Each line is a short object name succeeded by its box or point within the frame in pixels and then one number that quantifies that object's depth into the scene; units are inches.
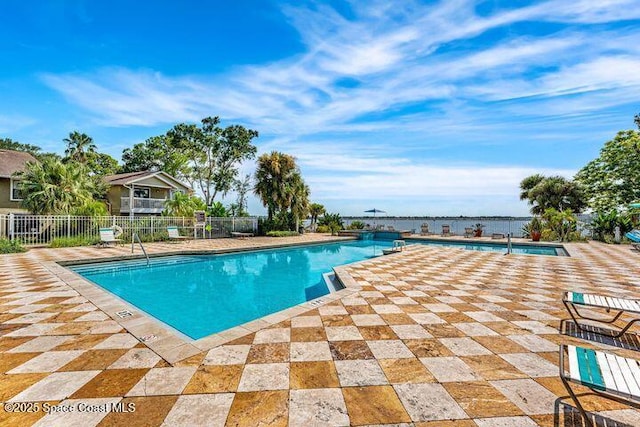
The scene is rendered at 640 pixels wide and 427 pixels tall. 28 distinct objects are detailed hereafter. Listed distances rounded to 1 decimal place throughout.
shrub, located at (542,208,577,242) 586.2
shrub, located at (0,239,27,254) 378.8
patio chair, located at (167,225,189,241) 571.5
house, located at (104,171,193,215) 797.2
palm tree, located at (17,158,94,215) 495.2
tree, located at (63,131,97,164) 959.6
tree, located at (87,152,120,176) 1023.0
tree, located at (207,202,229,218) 731.4
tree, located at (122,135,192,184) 1084.1
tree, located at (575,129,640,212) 729.0
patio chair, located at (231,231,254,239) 704.2
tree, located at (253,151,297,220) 741.9
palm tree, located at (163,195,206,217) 650.2
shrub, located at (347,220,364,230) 898.1
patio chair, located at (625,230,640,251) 420.7
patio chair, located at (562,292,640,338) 116.3
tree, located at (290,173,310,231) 773.3
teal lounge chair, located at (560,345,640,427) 58.8
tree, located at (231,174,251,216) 979.9
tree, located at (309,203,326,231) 928.3
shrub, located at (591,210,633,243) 554.9
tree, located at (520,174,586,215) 766.5
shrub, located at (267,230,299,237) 732.0
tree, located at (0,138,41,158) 1159.2
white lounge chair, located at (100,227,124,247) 455.8
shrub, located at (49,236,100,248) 449.4
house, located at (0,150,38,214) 639.1
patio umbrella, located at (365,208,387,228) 935.0
